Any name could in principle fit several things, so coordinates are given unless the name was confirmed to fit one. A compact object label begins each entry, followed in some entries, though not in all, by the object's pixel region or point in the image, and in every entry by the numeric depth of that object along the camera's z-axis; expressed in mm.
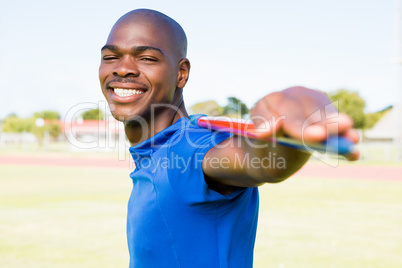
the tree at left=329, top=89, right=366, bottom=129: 32406
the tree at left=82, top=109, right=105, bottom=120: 76662
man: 1031
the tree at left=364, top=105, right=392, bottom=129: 46219
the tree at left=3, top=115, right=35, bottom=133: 56375
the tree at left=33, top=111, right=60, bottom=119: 70581
